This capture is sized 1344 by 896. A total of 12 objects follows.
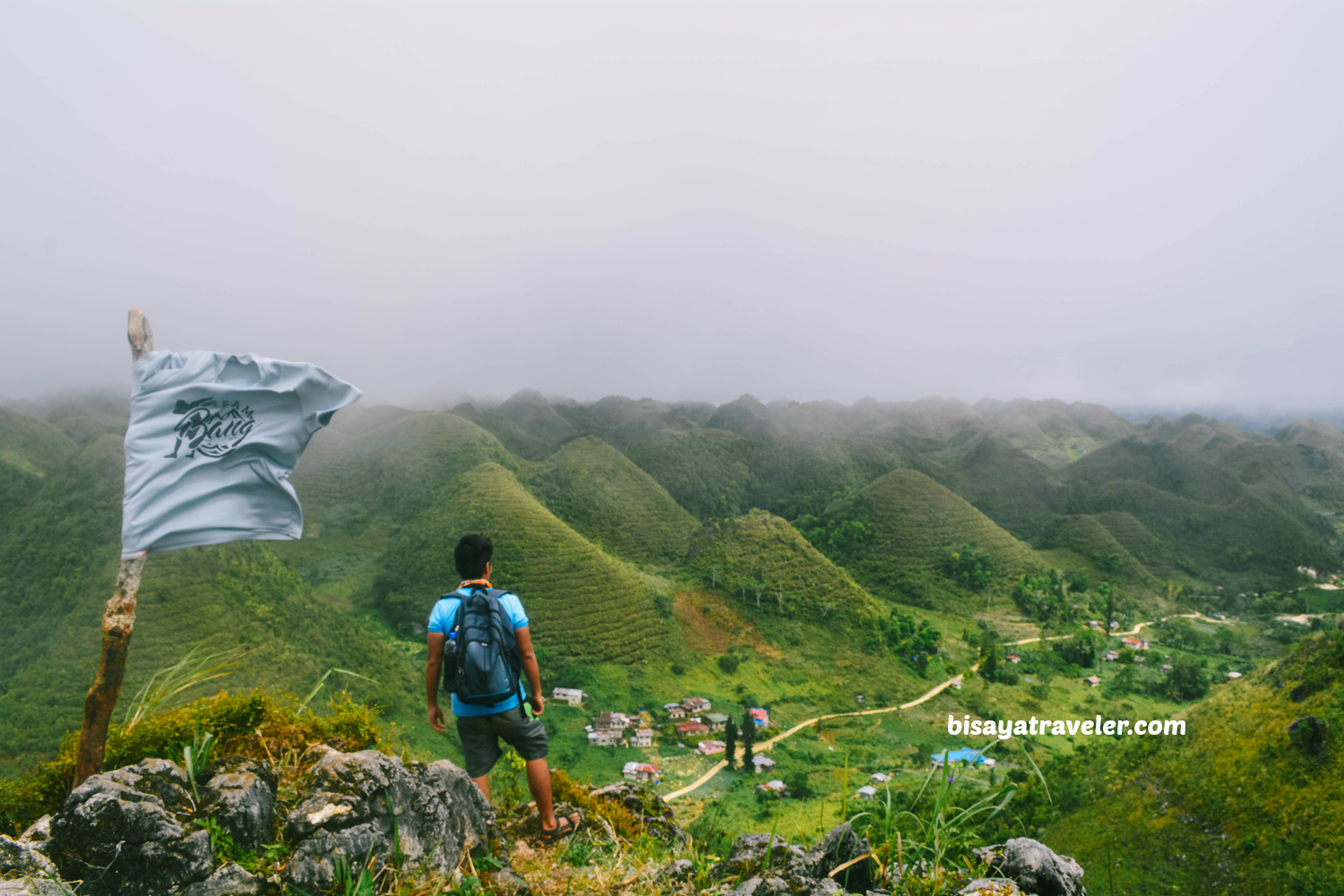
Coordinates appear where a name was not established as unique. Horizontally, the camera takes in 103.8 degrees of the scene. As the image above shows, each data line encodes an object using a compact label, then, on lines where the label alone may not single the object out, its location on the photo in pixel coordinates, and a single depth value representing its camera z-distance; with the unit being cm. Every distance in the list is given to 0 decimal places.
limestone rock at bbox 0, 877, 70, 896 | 241
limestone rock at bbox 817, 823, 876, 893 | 377
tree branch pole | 333
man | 394
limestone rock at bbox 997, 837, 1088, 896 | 366
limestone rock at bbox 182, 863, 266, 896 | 294
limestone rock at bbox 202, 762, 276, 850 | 323
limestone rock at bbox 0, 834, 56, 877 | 259
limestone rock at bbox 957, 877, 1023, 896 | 334
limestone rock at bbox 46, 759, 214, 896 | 279
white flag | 401
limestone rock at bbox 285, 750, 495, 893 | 327
